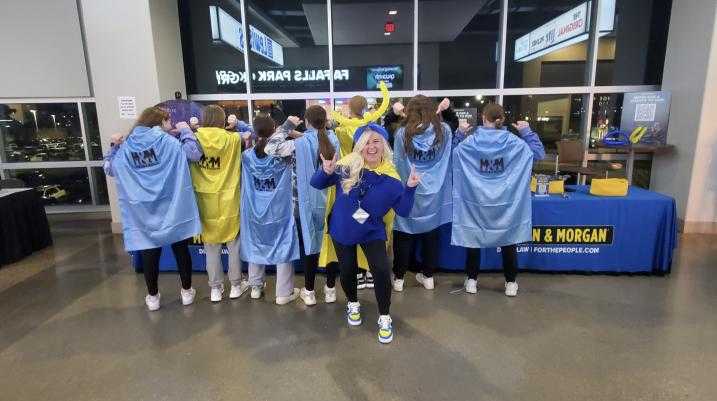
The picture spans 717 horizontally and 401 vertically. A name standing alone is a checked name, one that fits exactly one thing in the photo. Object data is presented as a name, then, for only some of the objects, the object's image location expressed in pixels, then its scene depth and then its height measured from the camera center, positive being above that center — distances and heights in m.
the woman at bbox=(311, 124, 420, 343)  2.27 -0.43
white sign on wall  4.69 +0.20
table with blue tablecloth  3.24 -0.96
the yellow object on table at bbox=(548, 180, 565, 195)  3.42 -0.58
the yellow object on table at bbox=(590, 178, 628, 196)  3.31 -0.56
